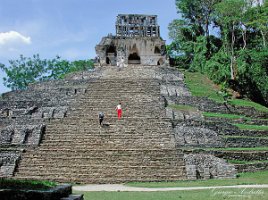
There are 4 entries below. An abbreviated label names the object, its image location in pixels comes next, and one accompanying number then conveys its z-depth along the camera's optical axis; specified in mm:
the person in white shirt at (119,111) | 21839
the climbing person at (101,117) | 20188
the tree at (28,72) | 52344
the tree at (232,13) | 33656
